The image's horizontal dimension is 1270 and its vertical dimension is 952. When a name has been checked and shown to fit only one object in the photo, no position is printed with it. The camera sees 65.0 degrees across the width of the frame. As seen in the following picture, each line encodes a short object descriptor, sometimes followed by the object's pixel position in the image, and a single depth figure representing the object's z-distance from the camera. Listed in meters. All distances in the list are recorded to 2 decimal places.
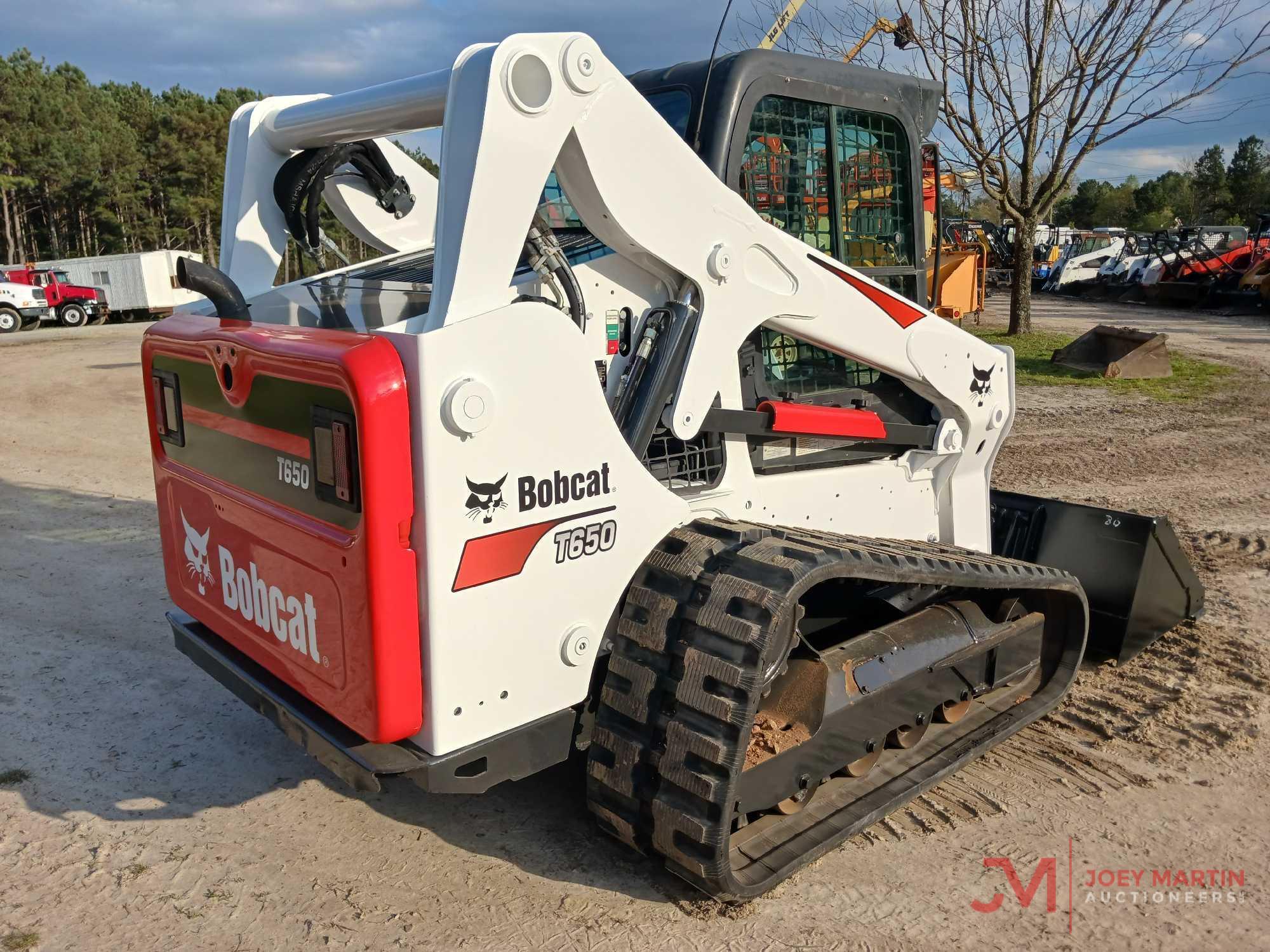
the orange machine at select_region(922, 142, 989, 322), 16.48
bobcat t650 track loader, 2.39
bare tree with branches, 13.33
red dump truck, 27.20
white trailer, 31.45
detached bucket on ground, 12.89
